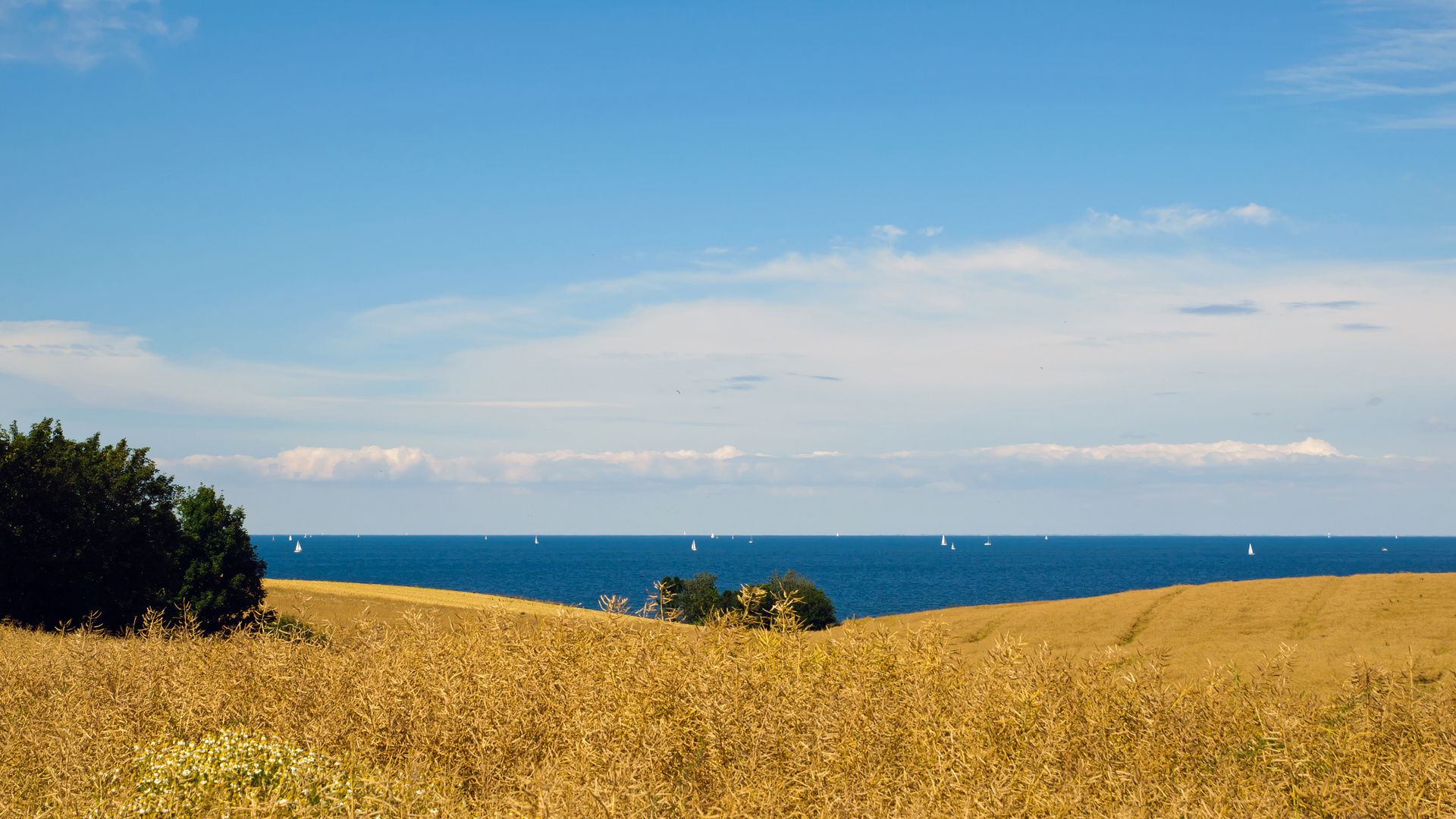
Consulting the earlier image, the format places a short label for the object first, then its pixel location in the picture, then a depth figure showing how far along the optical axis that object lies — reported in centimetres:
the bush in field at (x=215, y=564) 4603
